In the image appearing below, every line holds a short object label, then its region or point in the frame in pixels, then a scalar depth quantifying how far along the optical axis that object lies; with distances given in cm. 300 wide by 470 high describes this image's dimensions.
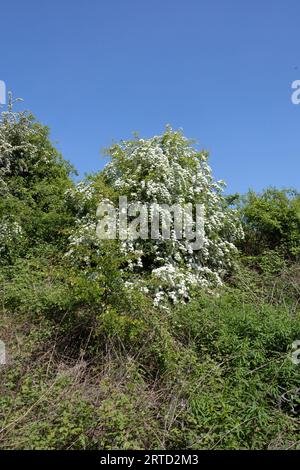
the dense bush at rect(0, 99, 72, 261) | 706
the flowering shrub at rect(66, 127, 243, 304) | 592
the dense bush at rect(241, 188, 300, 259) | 798
